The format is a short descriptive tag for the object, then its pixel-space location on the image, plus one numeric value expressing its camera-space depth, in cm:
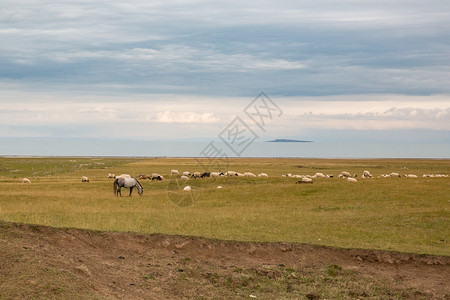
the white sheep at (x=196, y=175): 6188
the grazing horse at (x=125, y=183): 4328
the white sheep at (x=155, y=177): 6202
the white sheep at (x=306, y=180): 4563
